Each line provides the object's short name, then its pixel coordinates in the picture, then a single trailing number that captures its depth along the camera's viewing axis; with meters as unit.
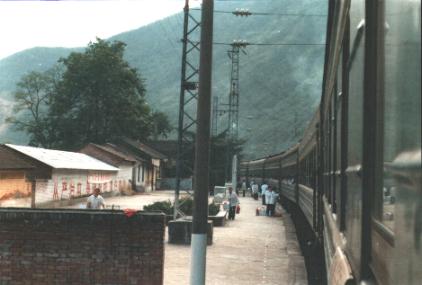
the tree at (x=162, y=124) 90.44
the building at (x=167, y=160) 67.00
